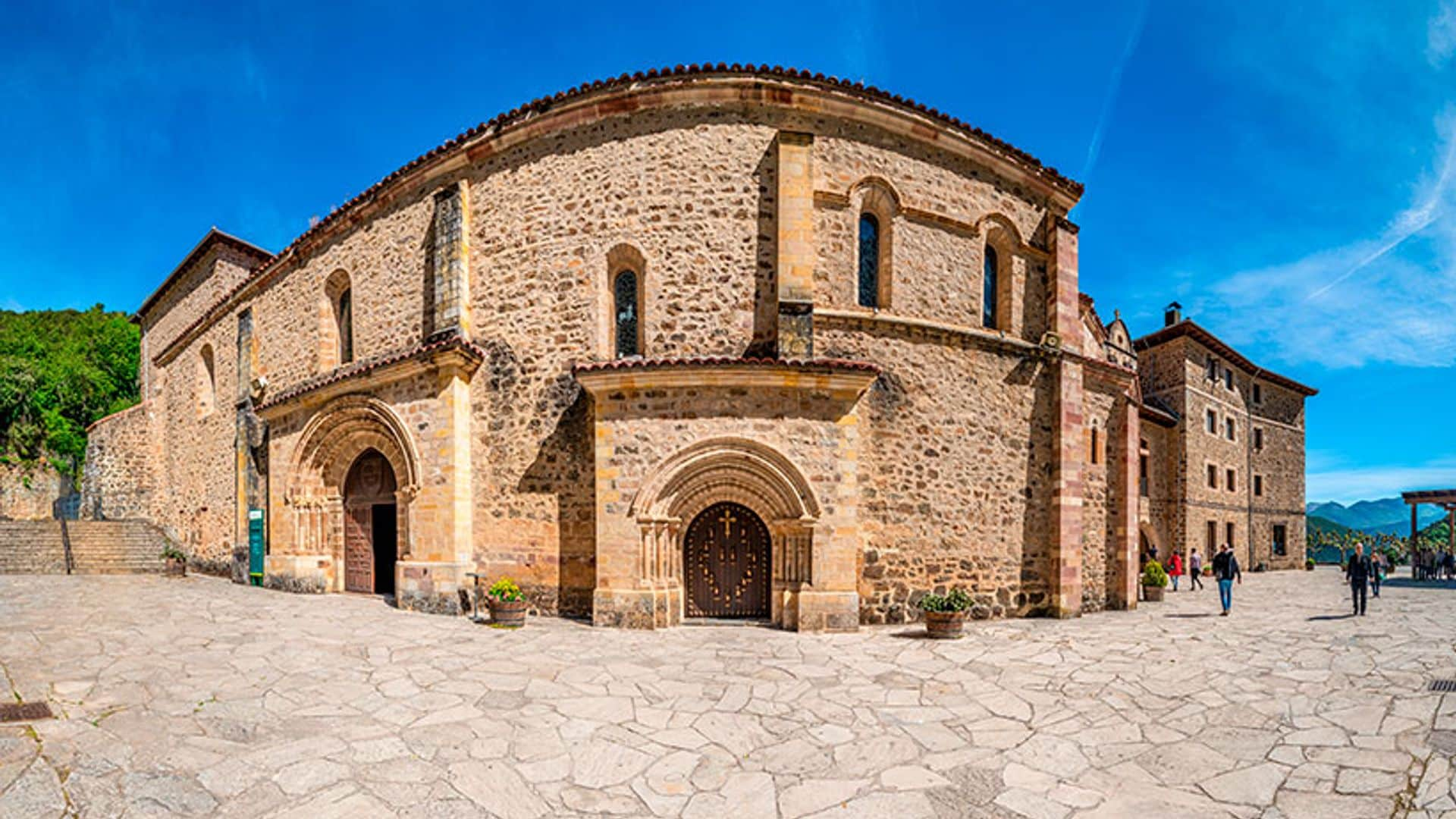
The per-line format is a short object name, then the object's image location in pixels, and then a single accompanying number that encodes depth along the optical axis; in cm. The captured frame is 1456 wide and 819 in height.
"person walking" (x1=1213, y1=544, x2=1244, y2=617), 1335
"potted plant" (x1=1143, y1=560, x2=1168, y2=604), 1580
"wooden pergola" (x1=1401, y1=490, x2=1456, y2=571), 2502
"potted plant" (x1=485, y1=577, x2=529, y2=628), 1052
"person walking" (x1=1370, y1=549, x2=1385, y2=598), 1680
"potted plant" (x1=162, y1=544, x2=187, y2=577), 1847
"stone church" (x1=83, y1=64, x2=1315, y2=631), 1052
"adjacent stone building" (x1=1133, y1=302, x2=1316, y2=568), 2698
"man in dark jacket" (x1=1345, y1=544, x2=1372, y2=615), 1319
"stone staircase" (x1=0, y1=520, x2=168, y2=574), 1877
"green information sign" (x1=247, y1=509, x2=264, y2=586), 1597
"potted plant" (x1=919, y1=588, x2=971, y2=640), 998
